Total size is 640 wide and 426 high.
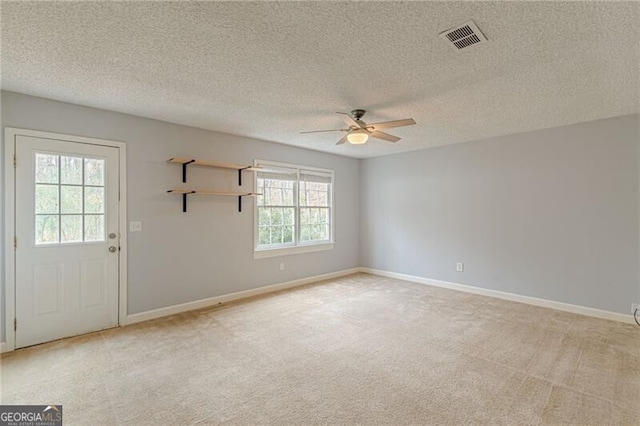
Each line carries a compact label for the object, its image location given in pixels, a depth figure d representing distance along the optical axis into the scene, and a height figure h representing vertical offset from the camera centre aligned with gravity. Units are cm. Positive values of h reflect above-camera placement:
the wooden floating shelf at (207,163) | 400 +71
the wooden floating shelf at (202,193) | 406 +30
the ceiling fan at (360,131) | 339 +93
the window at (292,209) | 520 +9
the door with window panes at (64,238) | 313 -26
